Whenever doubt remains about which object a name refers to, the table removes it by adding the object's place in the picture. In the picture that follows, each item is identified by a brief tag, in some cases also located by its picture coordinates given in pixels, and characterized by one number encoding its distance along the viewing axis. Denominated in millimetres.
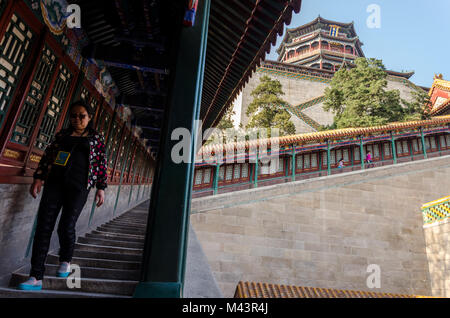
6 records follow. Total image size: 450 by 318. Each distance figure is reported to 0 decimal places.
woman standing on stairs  2121
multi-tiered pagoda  30906
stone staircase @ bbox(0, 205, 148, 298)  2247
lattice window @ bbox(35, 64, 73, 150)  2963
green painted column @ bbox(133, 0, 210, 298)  1844
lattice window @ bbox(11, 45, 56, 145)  2602
